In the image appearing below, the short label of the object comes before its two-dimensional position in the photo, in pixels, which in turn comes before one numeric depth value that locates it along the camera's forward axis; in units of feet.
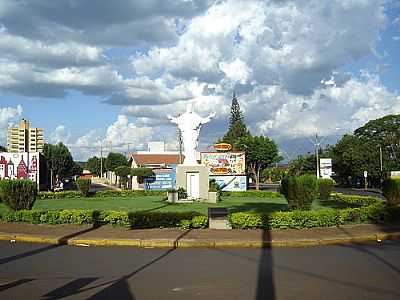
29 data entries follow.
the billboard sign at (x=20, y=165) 177.49
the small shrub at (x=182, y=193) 115.65
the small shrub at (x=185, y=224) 54.34
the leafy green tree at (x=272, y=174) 395.14
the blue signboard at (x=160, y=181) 211.82
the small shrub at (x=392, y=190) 70.28
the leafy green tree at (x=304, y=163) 281.95
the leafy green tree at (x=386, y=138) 234.99
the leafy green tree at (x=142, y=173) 220.23
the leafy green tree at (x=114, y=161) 392.47
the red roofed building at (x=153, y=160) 293.45
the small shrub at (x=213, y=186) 142.51
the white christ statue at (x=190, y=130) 116.98
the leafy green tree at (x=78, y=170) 396.37
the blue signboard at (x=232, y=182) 205.69
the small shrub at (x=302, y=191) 61.57
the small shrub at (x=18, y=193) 65.26
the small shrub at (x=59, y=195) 149.89
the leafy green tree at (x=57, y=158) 276.66
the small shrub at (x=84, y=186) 160.04
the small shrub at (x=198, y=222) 54.70
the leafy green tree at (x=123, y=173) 264.11
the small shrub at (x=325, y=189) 140.46
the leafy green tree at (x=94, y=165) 473.22
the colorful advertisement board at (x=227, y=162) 209.36
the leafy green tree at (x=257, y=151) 267.80
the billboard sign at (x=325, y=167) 195.62
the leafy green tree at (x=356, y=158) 240.12
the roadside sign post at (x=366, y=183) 240.32
